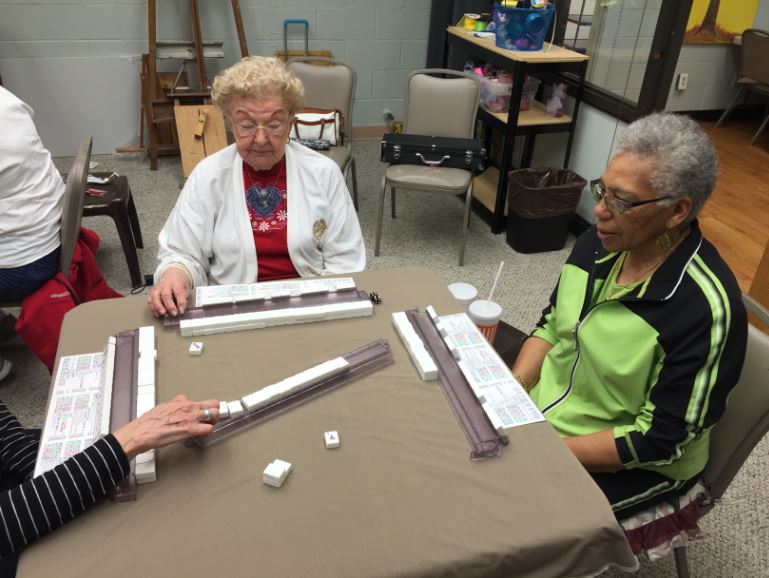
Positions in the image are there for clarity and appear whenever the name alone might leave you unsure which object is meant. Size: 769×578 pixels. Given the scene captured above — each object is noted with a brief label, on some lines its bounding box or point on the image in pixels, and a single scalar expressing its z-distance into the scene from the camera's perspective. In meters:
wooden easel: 3.88
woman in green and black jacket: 1.08
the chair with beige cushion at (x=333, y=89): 3.26
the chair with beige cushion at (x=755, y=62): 4.44
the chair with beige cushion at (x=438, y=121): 3.05
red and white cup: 1.72
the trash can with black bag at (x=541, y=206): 3.10
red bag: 2.01
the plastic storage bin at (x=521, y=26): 2.99
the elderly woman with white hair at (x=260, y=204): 1.58
